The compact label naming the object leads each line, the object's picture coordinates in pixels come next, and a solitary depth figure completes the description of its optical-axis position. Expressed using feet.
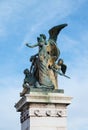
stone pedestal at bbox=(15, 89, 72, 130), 65.21
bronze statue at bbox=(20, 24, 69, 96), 68.80
